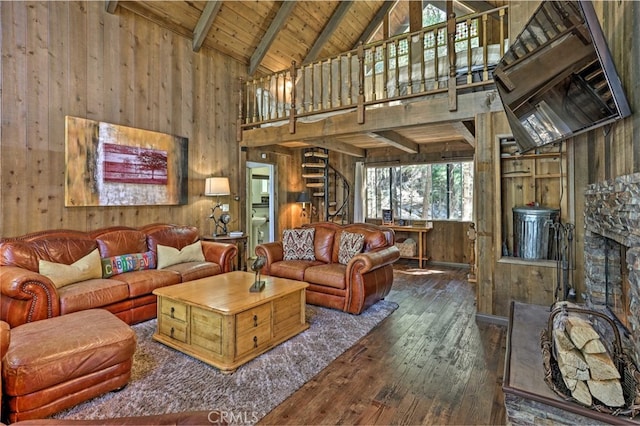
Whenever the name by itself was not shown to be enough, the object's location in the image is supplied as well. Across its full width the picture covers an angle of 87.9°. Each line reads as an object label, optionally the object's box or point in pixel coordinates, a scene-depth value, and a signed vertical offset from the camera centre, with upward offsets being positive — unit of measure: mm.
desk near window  6328 -547
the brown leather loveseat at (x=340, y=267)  3625 -680
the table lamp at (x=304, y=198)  6973 +262
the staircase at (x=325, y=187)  7199 +532
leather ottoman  1800 -875
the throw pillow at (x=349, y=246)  4086 -445
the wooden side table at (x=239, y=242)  4855 -488
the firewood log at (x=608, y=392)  1463 -818
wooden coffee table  2484 -883
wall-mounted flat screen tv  1700 +829
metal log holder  1441 -818
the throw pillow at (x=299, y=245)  4461 -467
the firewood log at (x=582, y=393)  1494 -845
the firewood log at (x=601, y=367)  1495 -724
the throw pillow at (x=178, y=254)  3990 -540
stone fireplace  1603 -273
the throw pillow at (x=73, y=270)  3029 -555
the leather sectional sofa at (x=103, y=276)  2609 -585
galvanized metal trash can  3221 -210
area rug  1998 -1170
